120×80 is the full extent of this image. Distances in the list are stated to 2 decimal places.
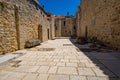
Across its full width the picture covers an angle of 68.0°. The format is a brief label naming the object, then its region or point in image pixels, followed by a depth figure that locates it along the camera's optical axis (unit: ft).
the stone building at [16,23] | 13.94
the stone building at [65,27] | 78.95
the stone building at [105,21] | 15.70
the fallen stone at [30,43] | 20.02
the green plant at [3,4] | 13.51
